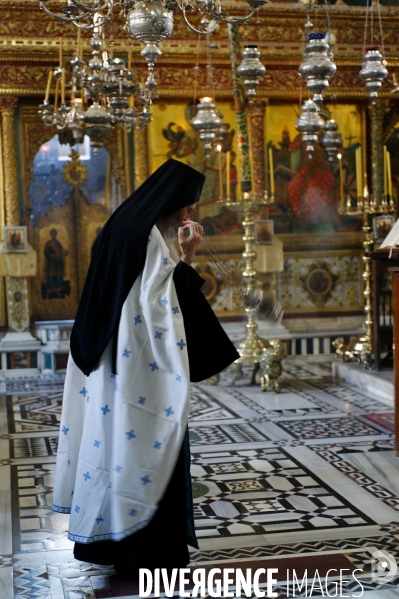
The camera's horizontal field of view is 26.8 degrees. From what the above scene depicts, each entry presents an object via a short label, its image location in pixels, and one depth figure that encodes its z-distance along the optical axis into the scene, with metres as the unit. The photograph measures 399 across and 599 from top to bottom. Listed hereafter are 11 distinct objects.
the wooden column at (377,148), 11.46
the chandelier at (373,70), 5.96
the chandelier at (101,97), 6.92
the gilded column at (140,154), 10.95
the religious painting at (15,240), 10.34
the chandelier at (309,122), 7.09
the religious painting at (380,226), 9.88
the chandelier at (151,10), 4.76
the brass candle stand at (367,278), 8.57
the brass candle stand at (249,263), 8.70
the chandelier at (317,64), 5.45
